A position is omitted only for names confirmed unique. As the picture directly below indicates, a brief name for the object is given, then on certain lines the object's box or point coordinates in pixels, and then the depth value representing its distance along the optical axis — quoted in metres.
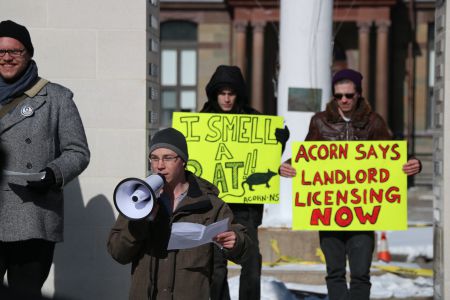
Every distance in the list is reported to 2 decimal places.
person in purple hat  13.34
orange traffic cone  23.11
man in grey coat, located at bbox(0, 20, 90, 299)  10.43
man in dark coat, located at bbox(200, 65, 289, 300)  13.52
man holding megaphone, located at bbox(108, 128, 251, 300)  9.05
